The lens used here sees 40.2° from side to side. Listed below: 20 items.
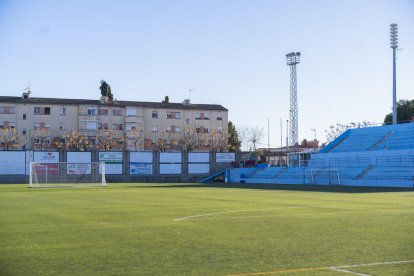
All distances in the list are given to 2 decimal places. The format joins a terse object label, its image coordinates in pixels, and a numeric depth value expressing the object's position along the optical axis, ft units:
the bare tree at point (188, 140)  315.66
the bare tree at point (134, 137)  303.68
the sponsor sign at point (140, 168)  226.99
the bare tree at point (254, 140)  399.85
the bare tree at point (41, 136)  286.46
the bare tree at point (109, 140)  293.68
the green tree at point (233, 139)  358.68
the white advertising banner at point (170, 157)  231.50
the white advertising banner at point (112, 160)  222.48
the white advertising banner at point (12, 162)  204.33
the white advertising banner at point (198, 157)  235.40
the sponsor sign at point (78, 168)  211.61
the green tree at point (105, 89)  347.15
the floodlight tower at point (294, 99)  225.97
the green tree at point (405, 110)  275.59
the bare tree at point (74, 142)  283.53
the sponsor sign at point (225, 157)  240.73
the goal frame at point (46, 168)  195.00
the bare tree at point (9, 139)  268.41
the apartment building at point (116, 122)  288.92
